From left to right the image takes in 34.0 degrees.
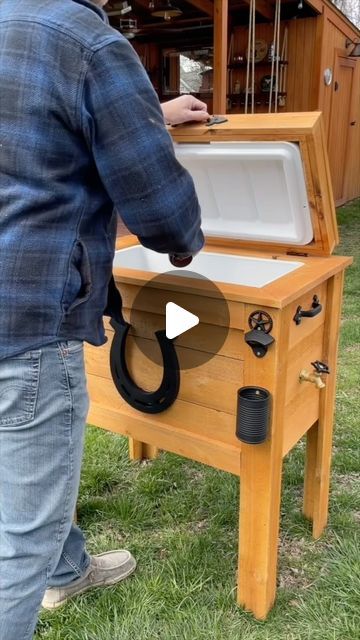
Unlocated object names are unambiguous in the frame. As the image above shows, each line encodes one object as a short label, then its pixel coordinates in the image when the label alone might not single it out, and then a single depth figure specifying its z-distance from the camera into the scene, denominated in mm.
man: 950
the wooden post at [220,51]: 4961
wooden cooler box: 1426
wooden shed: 6980
